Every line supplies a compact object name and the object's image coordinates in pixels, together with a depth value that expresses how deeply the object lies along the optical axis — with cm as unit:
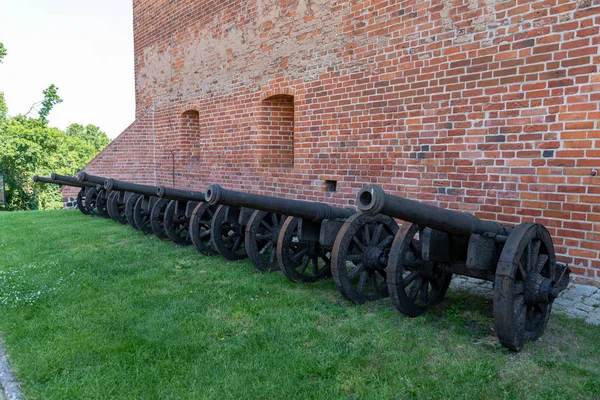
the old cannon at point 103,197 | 1001
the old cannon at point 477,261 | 318
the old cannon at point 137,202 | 805
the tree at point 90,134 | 6944
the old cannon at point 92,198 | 1155
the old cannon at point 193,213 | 678
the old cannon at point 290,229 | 458
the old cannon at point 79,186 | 1198
